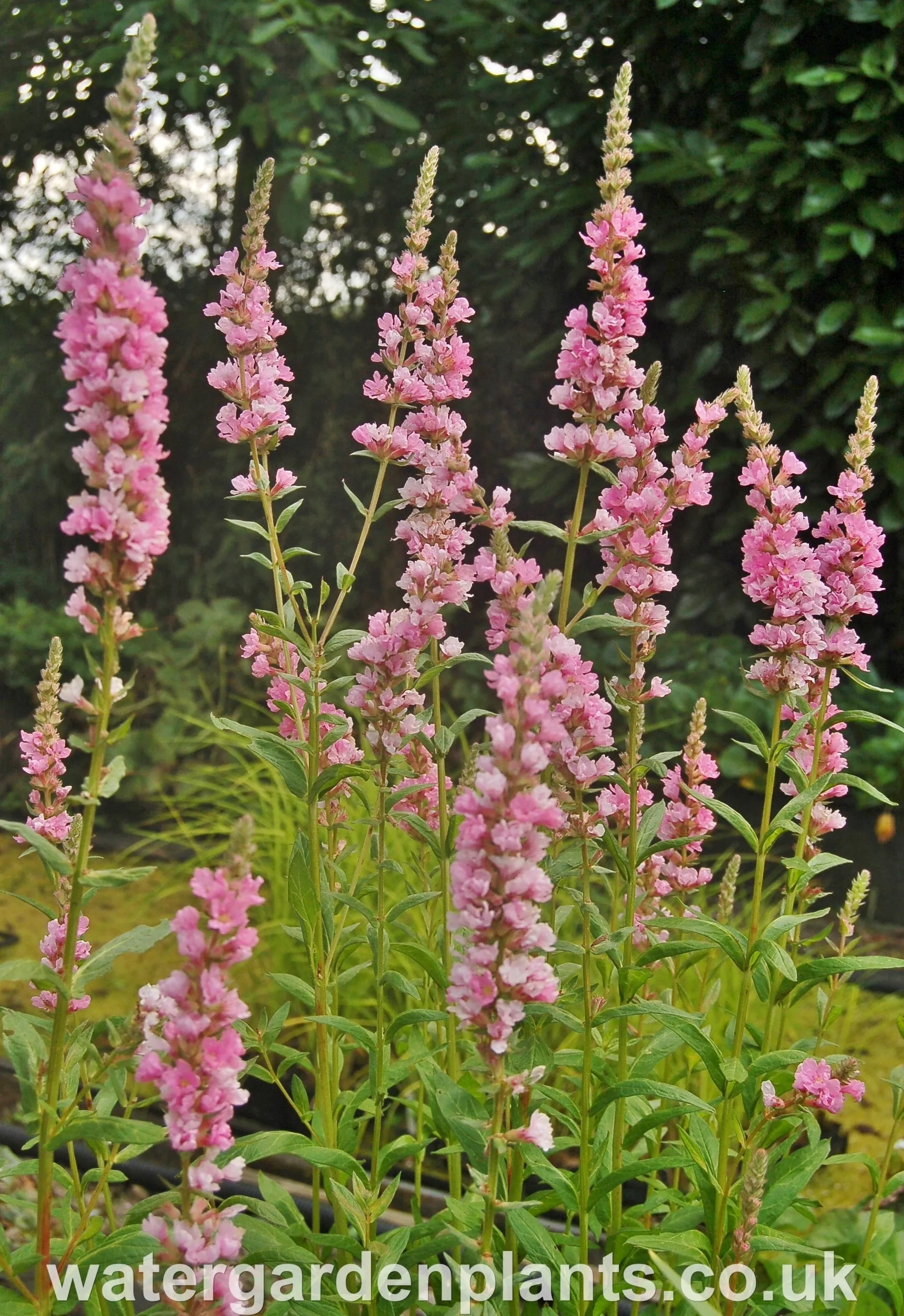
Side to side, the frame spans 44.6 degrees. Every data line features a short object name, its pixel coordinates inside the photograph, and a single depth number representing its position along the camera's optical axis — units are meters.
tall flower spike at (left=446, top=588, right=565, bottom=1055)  0.83
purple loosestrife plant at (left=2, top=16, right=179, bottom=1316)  0.85
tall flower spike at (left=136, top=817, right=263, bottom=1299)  0.80
